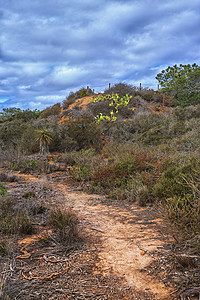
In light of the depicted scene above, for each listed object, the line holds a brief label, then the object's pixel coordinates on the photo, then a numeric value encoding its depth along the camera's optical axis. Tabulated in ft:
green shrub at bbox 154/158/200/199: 17.08
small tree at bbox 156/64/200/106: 91.96
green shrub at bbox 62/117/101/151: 48.49
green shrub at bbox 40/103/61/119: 79.30
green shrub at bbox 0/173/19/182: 28.31
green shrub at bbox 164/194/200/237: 10.82
